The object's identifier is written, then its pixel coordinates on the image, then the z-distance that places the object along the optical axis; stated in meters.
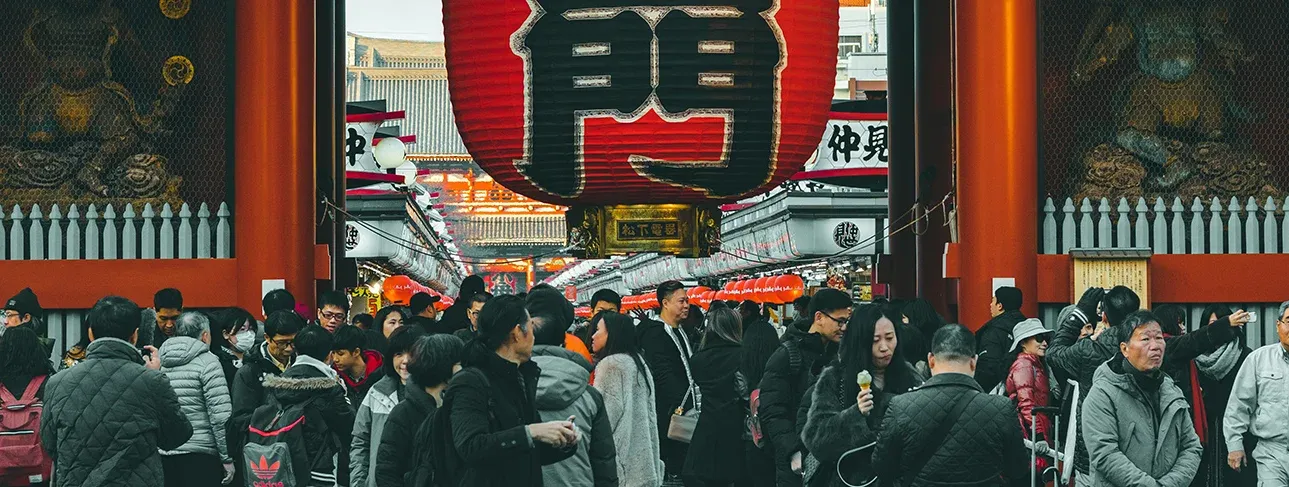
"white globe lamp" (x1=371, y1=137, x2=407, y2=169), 26.89
